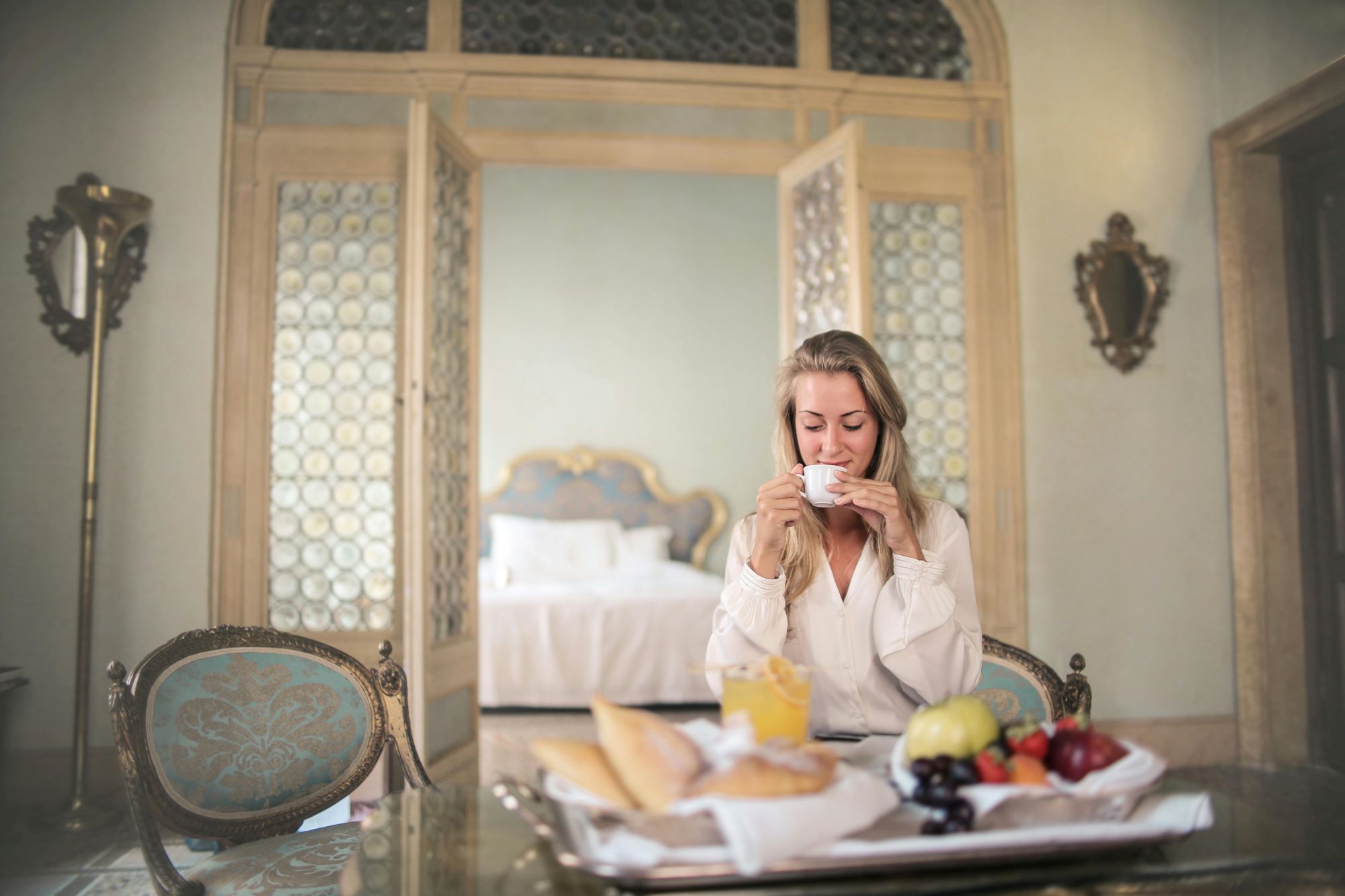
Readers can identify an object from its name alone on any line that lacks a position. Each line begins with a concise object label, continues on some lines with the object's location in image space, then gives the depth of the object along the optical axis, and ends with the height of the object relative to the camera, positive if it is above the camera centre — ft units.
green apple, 3.16 -0.75
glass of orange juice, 3.54 -0.71
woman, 5.07 -0.34
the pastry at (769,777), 2.80 -0.81
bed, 15.69 -2.19
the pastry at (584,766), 2.96 -0.82
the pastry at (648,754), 2.89 -0.77
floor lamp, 10.50 +2.87
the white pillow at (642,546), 20.11 -0.70
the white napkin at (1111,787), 2.99 -0.90
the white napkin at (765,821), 2.62 -0.91
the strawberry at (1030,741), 3.20 -0.80
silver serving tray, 2.68 -1.02
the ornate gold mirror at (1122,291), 12.58 +2.97
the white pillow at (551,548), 19.35 -0.70
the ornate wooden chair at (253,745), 4.85 -1.28
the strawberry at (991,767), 3.06 -0.84
